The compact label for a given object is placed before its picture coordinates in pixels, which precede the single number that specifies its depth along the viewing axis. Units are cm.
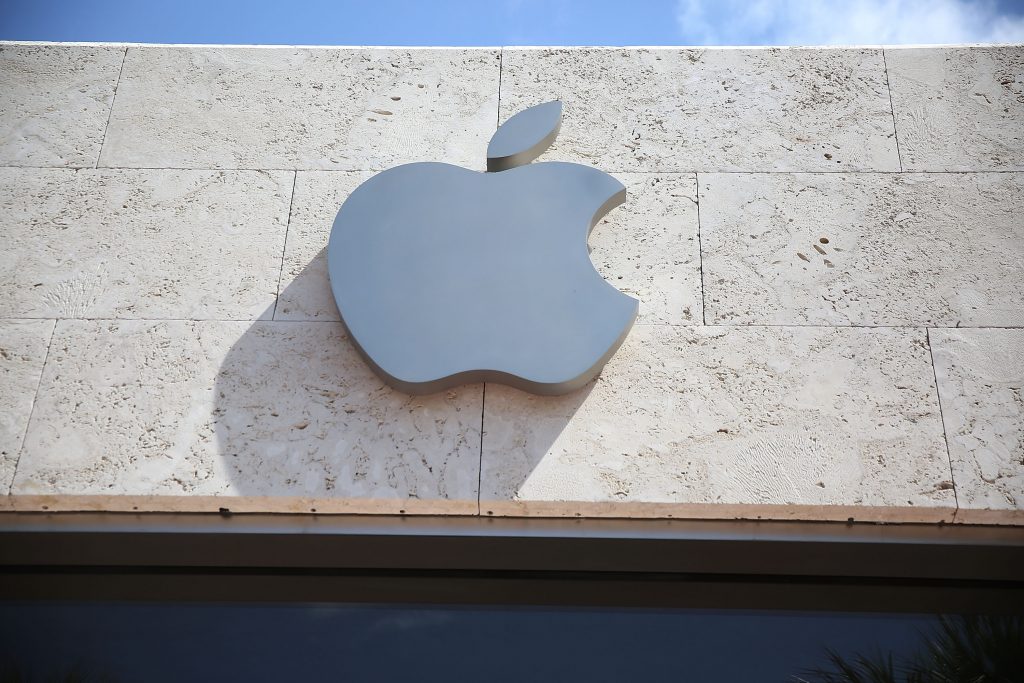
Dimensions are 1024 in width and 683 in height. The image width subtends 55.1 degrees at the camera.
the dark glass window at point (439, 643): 384
